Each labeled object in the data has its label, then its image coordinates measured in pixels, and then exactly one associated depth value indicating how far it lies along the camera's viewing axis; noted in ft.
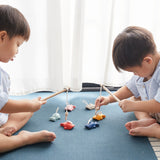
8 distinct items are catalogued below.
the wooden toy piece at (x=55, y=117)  3.19
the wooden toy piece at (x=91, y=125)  2.97
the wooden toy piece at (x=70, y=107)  3.50
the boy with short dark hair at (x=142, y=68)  2.55
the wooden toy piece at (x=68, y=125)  2.97
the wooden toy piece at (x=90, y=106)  3.57
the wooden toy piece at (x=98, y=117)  3.23
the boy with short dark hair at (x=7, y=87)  2.47
